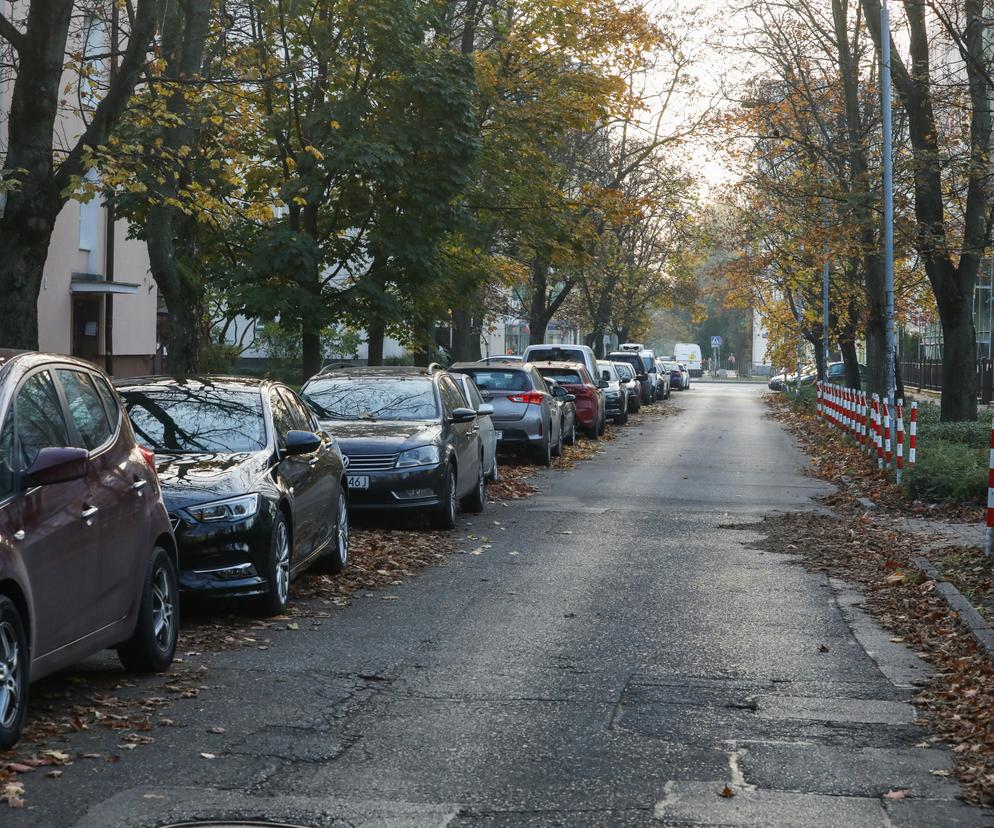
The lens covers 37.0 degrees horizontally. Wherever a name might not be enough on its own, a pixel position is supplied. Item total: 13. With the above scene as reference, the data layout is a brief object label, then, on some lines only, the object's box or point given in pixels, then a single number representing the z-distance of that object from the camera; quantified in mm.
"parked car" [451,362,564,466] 23734
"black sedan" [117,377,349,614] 9086
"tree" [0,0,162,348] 13445
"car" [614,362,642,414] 44469
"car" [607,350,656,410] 52750
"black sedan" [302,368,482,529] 14398
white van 110500
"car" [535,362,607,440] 31094
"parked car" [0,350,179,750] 5930
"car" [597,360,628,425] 38938
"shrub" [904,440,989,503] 17062
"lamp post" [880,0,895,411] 23250
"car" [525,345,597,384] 33281
